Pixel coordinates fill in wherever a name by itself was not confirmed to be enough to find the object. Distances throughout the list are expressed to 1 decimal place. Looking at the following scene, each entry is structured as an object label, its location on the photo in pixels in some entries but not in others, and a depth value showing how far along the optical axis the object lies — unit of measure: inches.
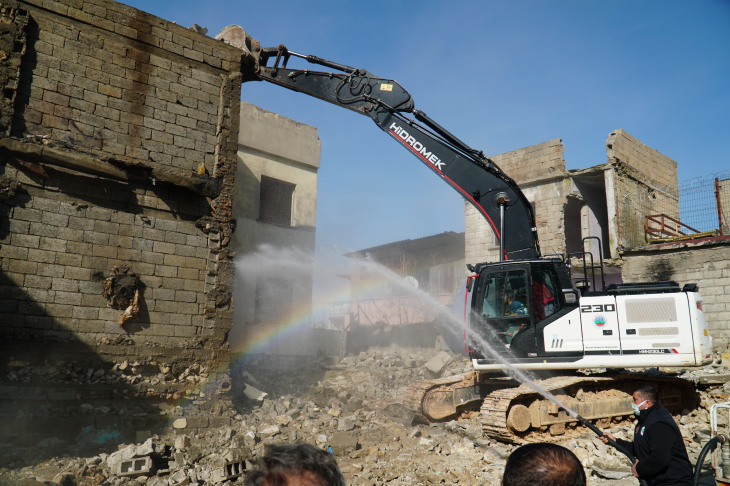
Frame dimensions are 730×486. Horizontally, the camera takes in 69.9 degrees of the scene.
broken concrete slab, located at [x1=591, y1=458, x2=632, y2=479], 264.7
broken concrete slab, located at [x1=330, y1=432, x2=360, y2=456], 324.2
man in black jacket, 165.8
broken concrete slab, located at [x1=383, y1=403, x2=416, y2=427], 399.3
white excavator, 330.3
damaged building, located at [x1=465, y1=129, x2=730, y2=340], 581.6
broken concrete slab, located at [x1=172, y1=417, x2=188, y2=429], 391.9
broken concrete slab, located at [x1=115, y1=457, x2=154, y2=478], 290.4
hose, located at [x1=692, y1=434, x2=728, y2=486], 160.2
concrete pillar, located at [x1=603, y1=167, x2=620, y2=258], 677.3
